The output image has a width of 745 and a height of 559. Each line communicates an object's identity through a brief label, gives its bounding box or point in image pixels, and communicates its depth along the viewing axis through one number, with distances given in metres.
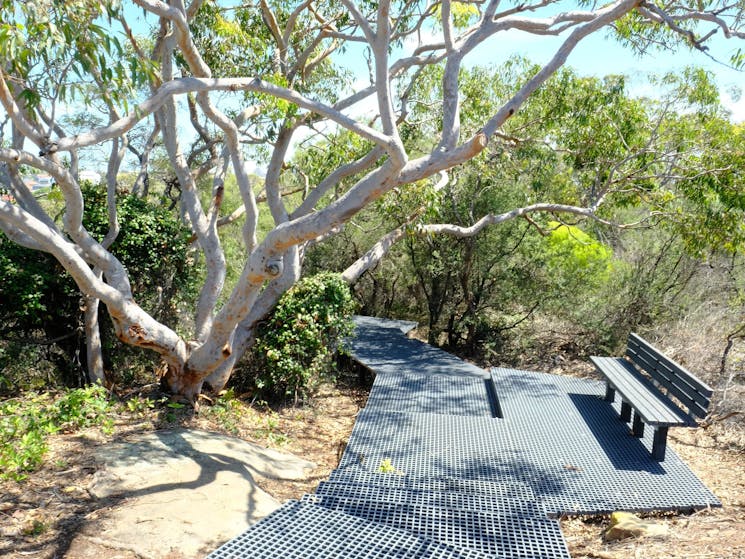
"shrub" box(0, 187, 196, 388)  6.23
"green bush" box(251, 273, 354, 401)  7.09
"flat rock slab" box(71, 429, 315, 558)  3.58
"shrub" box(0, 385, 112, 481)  4.40
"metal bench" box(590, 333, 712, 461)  5.14
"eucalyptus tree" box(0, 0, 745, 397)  4.11
